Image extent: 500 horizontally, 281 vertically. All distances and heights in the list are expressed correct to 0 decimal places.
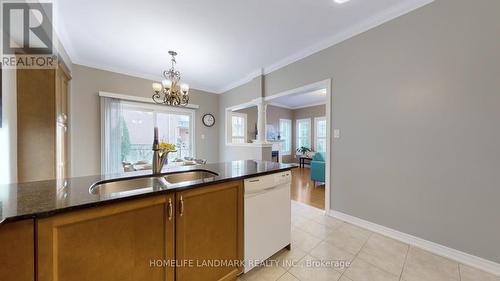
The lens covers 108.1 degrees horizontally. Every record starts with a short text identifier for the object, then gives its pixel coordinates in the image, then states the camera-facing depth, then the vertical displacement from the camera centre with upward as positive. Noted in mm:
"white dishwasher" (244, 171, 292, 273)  1479 -687
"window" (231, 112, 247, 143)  6234 +436
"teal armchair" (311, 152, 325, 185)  4051 -638
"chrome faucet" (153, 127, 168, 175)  1550 -160
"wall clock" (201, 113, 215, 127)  5311 +595
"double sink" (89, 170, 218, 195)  1193 -327
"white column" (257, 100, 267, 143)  4047 +416
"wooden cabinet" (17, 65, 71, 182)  2285 +211
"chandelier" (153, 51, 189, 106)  2787 +797
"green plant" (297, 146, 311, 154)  7351 -428
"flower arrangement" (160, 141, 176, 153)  1588 -74
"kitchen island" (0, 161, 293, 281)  720 -459
